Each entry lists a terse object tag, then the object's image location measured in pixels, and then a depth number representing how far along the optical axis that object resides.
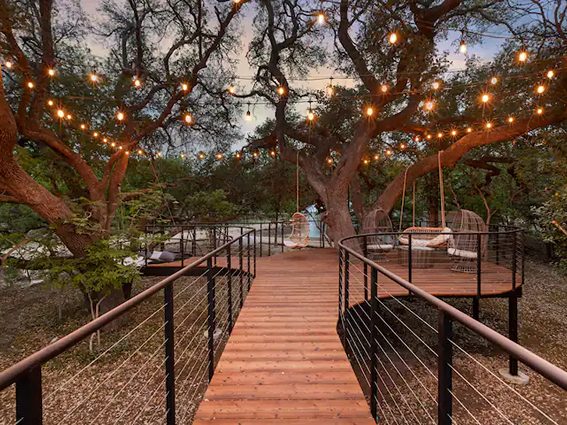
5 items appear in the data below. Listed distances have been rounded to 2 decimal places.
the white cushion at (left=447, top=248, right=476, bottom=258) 5.52
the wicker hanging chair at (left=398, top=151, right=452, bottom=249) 5.61
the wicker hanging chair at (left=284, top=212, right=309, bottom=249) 7.65
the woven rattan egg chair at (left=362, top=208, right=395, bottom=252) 7.11
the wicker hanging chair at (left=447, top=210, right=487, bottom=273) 5.91
